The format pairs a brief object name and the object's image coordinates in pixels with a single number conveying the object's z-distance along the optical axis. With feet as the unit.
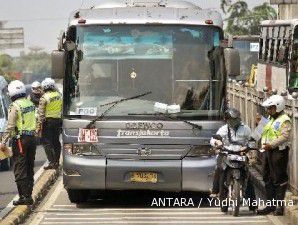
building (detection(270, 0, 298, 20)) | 205.78
